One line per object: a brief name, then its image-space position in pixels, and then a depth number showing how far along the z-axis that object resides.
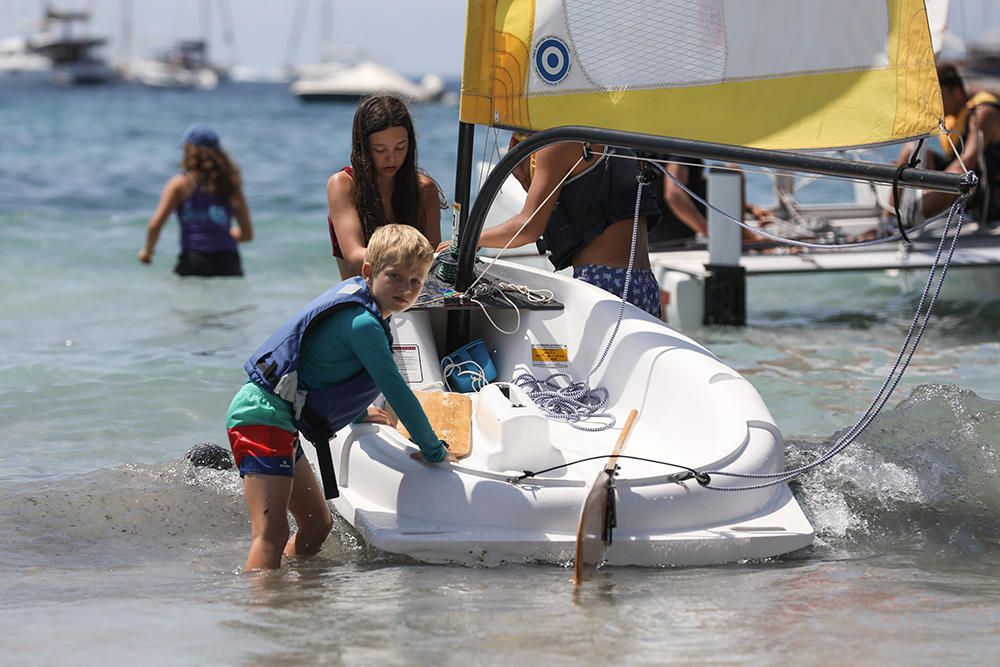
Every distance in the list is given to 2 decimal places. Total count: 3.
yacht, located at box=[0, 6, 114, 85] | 164.32
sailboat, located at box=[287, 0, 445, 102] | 114.47
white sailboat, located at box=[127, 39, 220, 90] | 162.87
